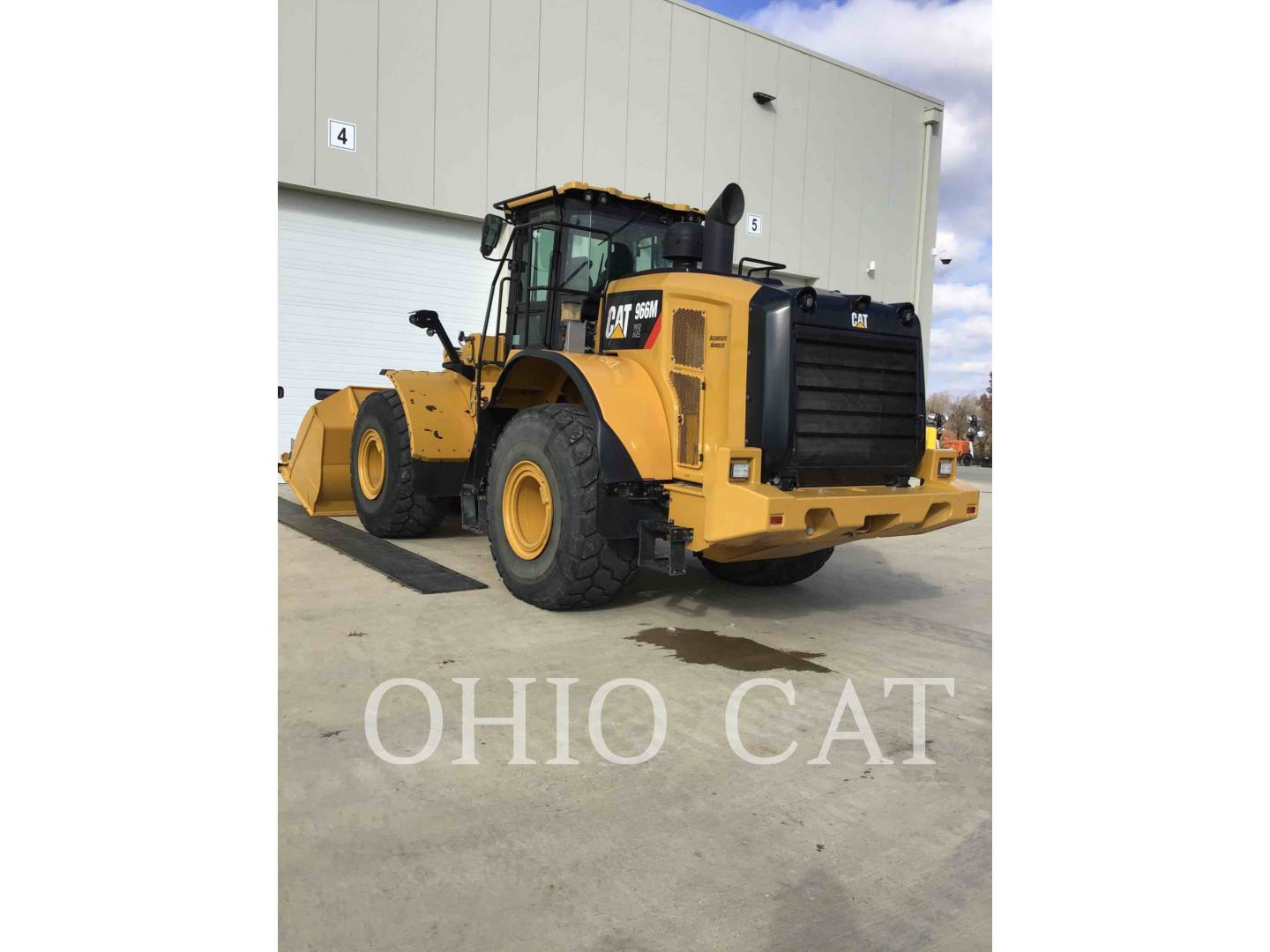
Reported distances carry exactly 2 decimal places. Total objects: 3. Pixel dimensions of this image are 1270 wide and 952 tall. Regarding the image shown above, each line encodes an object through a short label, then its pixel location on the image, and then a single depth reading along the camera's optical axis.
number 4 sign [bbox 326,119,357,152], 12.09
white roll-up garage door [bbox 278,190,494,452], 12.33
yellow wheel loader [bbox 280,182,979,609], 4.98
